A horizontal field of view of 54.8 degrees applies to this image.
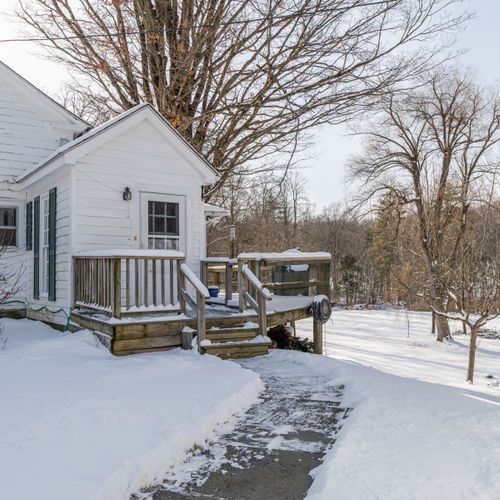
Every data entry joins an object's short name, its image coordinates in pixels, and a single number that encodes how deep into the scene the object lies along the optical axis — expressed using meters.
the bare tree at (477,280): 12.85
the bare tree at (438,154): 20.91
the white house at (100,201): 8.02
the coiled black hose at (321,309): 8.93
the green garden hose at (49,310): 8.09
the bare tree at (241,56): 12.57
